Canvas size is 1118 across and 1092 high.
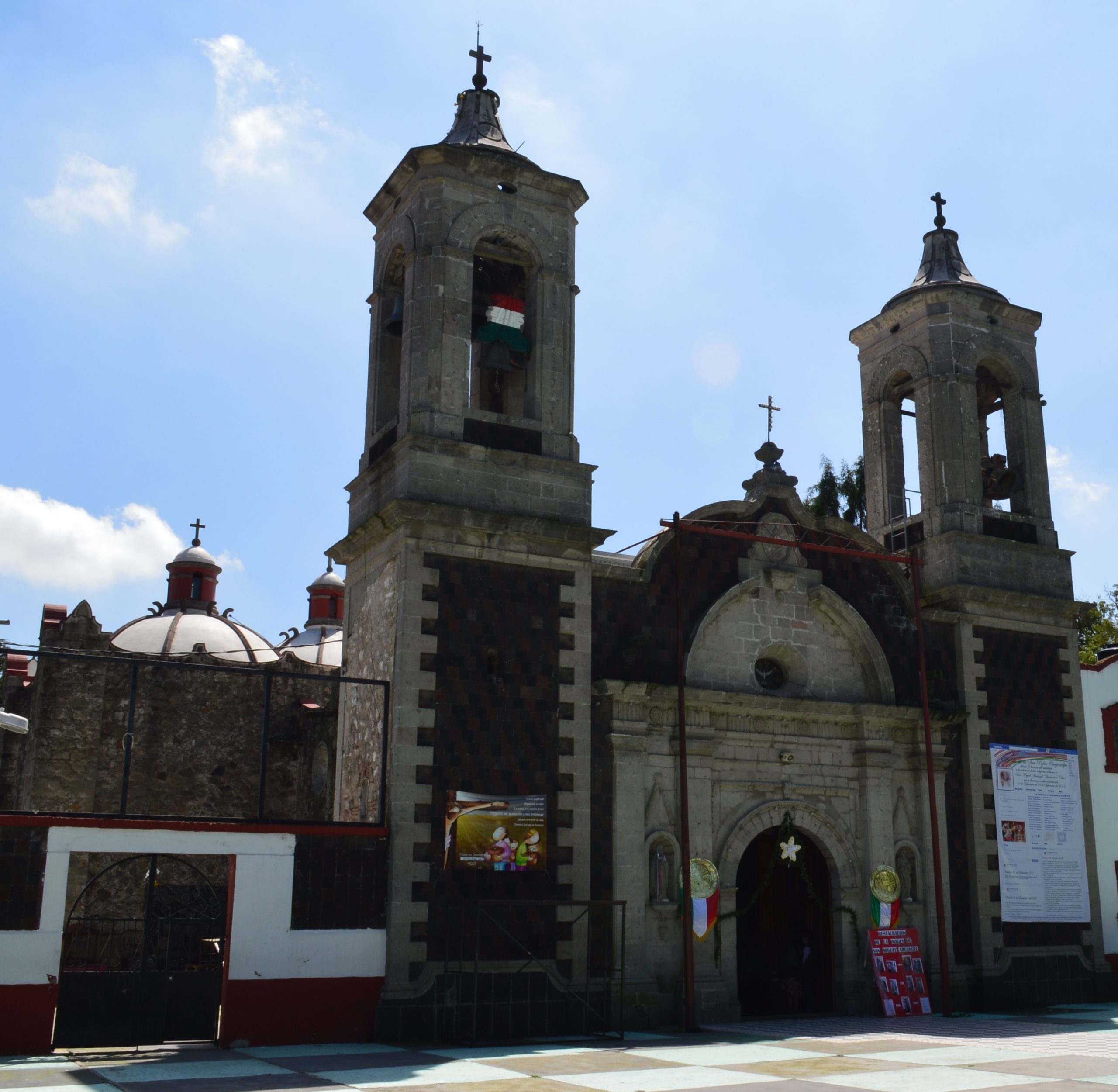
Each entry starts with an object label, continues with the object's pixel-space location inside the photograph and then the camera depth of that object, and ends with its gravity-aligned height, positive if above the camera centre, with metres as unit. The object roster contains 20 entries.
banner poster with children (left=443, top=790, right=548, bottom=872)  15.94 +0.55
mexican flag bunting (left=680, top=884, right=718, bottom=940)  17.39 -0.48
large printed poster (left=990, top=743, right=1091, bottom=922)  20.16 +0.75
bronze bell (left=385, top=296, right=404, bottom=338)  19.09 +8.20
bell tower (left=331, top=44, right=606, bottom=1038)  16.03 +4.47
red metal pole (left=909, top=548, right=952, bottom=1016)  18.59 +0.66
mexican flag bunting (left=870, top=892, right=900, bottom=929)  18.73 -0.47
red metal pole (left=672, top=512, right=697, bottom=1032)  16.62 +0.49
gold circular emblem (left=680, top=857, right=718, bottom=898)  17.53 +0.00
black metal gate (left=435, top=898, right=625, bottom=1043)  15.47 -1.19
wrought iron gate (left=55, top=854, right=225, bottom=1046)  14.62 -1.44
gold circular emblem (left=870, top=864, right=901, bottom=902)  18.80 -0.05
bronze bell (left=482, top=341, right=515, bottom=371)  18.47 +7.35
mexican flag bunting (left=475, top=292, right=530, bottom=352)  18.67 +7.87
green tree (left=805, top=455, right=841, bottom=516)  39.78 +11.70
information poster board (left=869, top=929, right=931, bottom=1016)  18.25 -1.28
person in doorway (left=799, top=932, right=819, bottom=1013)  18.84 -1.25
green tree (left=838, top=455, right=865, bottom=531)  39.28 +11.71
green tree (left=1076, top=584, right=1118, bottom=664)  35.97 +7.07
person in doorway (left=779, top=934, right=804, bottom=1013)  18.75 -1.38
